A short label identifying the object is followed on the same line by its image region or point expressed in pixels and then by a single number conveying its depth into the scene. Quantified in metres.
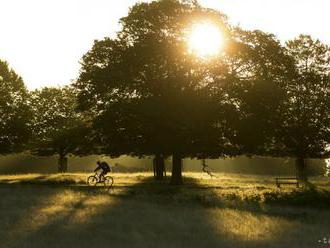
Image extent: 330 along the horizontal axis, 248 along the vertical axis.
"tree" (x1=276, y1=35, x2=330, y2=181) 58.28
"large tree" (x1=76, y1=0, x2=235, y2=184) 46.25
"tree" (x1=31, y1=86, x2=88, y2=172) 74.25
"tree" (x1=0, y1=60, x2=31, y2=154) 68.19
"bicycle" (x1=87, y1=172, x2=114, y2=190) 44.13
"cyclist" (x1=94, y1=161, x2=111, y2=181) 42.50
